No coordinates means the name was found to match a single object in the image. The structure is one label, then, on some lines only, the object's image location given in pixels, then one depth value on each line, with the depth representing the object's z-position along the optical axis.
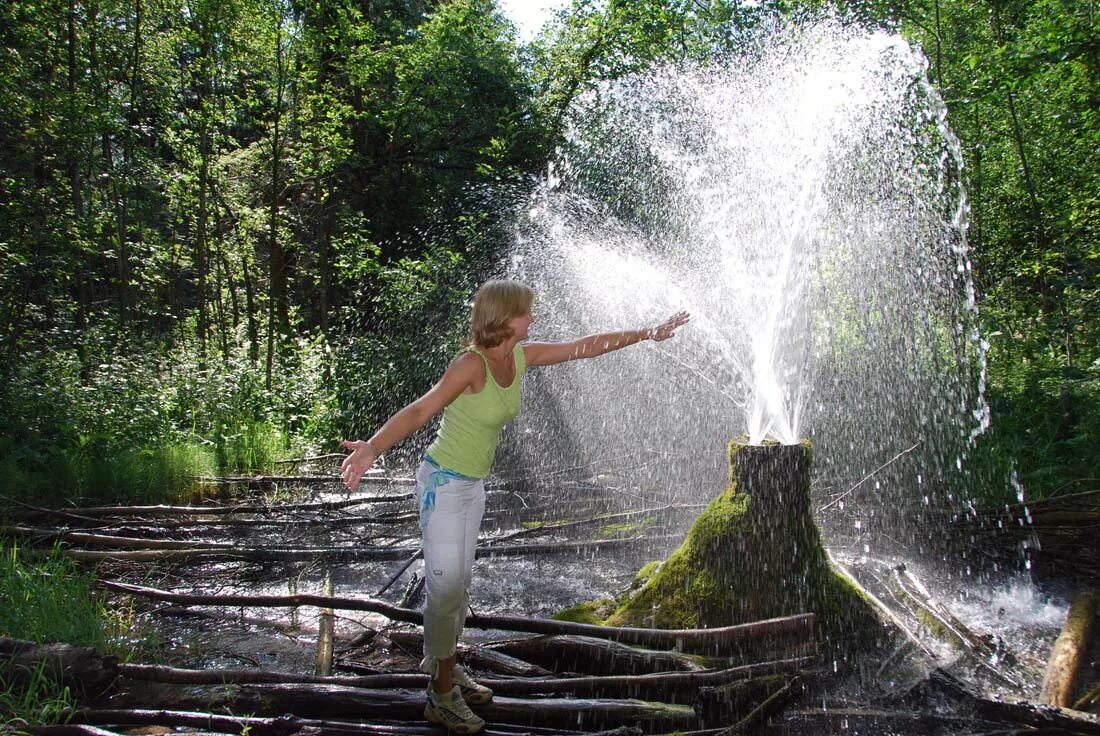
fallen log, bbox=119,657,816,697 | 3.57
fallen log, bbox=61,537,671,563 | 6.18
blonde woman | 3.32
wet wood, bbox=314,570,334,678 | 4.02
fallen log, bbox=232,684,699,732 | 3.38
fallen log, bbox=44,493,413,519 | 7.28
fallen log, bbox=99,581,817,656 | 3.98
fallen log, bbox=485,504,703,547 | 7.06
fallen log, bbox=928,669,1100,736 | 3.32
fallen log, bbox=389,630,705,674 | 3.89
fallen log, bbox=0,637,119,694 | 3.42
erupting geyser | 8.66
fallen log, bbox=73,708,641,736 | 3.16
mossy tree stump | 4.40
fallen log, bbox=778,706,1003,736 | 3.50
